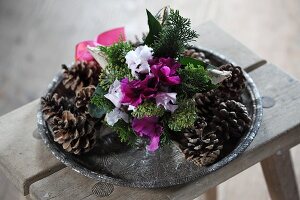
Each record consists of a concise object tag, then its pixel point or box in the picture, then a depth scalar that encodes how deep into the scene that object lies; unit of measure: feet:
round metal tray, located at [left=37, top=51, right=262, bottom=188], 2.75
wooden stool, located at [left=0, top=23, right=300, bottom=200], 2.83
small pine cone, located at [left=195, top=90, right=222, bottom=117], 2.89
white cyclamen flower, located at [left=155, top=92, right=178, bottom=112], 2.53
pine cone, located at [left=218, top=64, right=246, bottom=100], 2.98
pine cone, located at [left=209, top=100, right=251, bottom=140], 2.85
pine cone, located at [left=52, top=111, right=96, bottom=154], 2.83
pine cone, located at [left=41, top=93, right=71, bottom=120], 2.96
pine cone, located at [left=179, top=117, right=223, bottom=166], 2.73
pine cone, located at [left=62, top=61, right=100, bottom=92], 3.13
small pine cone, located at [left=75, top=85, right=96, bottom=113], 2.99
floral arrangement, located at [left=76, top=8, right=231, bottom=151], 2.55
